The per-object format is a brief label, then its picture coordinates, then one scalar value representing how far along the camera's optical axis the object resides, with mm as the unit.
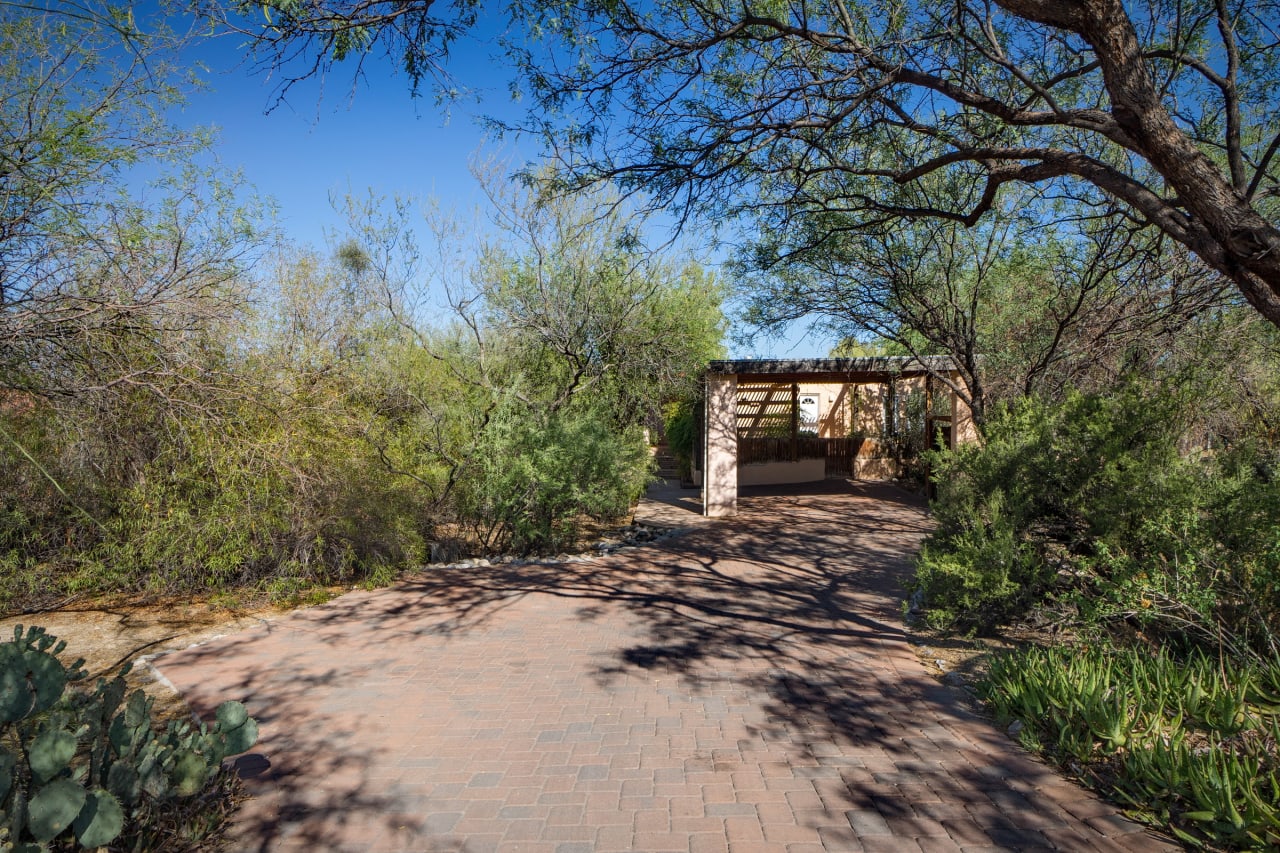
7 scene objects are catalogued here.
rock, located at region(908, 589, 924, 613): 6735
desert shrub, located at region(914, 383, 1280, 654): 4223
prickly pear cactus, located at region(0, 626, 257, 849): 2451
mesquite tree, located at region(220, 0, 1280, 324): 3824
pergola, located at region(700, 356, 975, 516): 12789
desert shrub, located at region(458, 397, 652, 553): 9188
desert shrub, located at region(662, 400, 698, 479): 17125
